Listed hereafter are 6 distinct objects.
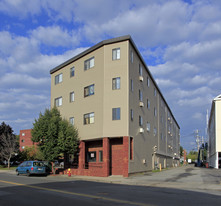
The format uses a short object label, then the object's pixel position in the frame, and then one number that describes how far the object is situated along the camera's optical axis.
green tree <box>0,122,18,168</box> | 37.18
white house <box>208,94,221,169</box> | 40.95
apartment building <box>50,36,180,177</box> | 20.88
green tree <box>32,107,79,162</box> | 21.44
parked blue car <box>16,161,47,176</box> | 20.52
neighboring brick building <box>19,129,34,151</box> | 76.09
